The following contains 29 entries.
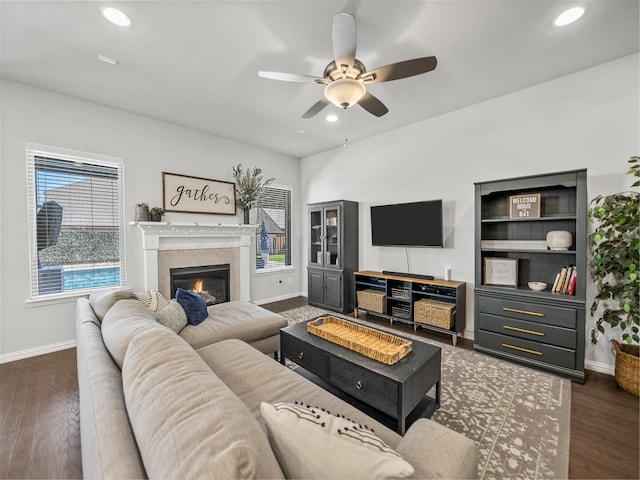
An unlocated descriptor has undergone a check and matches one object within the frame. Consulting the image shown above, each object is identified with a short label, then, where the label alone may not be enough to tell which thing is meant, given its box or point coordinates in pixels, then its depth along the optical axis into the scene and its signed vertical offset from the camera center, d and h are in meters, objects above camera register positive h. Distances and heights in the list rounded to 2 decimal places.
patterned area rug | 1.60 -1.33
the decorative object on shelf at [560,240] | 2.66 -0.07
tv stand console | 3.40 -0.88
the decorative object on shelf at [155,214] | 3.70 +0.28
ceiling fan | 1.86 +1.20
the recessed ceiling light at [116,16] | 1.96 +1.61
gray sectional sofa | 0.67 -0.56
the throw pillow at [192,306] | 2.56 -0.68
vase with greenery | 4.61 +0.80
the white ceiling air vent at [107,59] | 2.47 +1.61
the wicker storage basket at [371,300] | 4.04 -1.00
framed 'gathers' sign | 3.98 +0.62
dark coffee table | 1.67 -0.94
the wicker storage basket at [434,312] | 3.35 -1.00
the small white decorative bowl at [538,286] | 2.79 -0.54
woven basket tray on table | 1.88 -0.82
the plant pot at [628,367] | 2.21 -1.11
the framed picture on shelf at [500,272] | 2.98 -0.43
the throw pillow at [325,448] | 0.74 -0.61
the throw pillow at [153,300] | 2.60 -0.64
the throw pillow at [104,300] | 1.95 -0.48
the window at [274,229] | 5.22 +0.10
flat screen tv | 3.63 +0.13
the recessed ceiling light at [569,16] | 1.98 +1.61
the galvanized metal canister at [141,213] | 3.58 +0.29
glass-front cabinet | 4.53 -0.35
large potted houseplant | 2.16 -0.29
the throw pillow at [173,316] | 2.32 -0.71
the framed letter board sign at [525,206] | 2.80 +0.28
